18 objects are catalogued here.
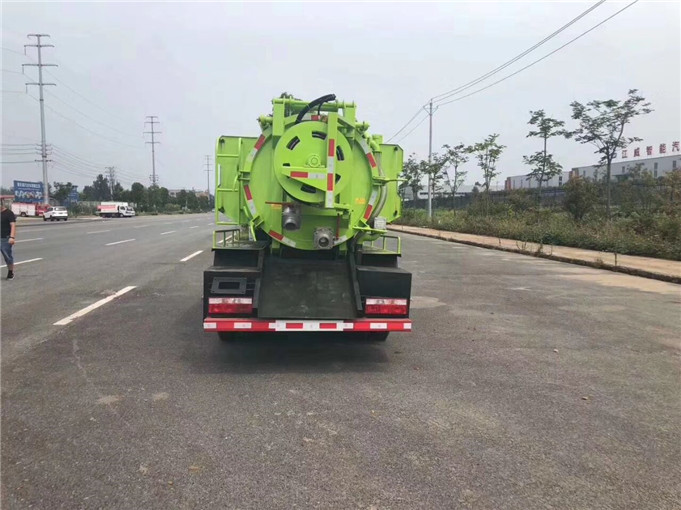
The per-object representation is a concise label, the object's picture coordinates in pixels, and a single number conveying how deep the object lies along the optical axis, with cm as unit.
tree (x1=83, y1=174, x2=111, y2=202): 12544
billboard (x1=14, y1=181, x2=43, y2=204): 6469
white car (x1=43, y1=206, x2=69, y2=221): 5025
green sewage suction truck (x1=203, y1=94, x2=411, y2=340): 522
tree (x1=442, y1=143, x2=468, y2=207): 3944
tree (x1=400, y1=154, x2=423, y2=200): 4803
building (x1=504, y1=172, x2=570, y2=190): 7599
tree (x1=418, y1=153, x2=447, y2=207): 4075
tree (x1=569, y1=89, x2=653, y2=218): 2156
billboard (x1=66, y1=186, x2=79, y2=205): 8256
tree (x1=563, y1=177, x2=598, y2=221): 2338
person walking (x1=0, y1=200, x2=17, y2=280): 1052
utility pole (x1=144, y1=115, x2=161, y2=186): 10431
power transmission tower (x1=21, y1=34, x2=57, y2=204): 5619
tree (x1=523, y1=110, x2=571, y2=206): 2658
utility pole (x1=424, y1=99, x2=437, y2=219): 3991
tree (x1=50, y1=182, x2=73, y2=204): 7719
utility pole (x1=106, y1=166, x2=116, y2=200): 11688
